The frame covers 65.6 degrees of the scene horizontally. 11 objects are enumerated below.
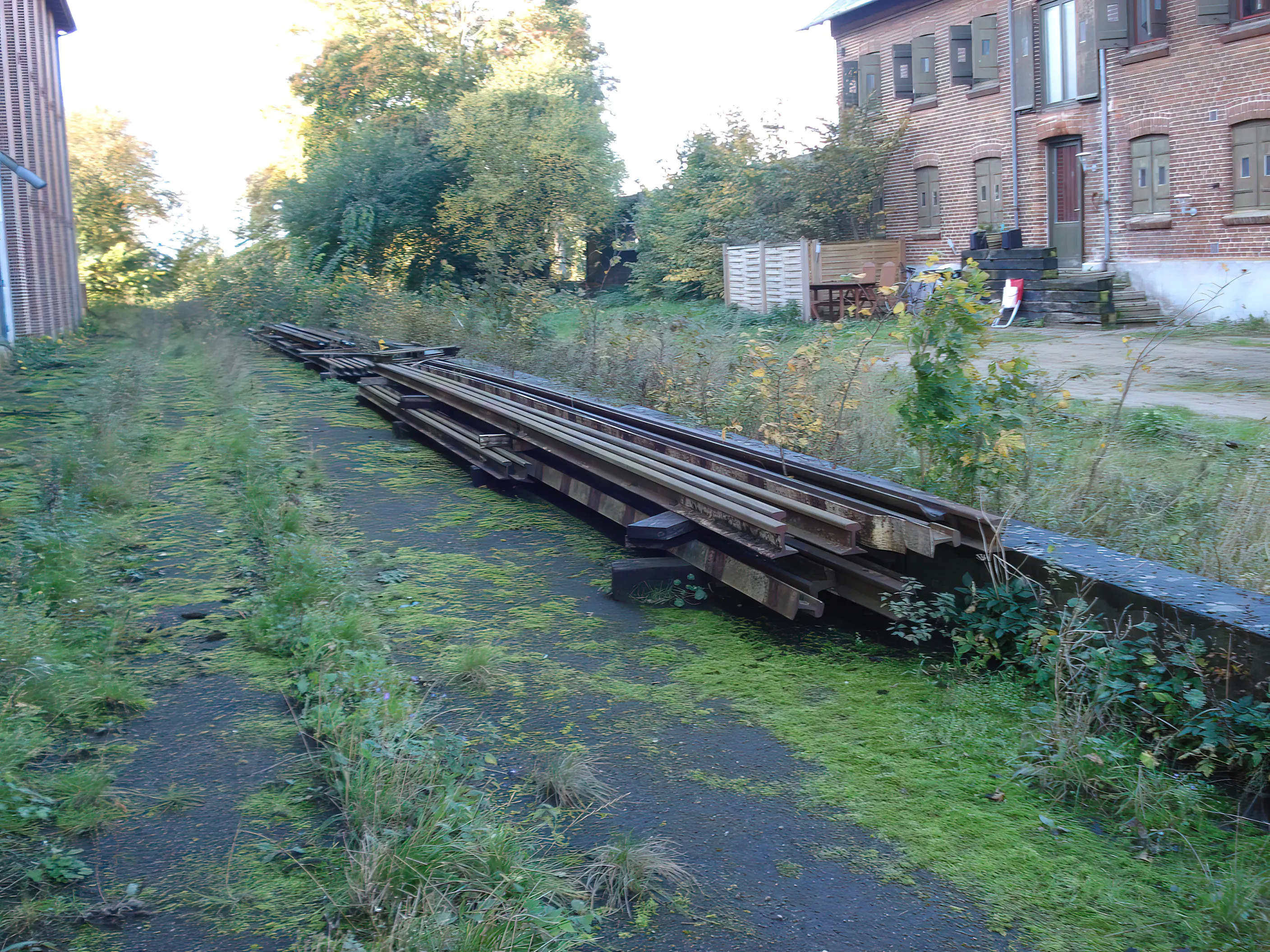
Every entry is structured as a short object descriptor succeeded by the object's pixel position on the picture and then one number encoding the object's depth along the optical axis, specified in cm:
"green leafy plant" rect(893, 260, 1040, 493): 521
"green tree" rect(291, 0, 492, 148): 3700
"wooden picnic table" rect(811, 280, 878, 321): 2183
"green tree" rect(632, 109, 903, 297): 2447
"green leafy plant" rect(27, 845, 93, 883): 291
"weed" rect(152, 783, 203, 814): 342
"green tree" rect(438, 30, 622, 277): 2511
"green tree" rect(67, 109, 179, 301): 4150
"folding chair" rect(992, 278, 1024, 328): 1988
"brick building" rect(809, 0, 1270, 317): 1678
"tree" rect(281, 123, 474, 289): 2552
